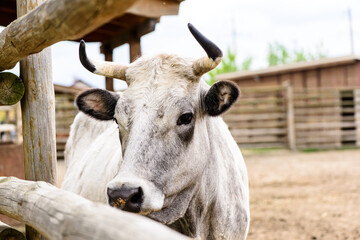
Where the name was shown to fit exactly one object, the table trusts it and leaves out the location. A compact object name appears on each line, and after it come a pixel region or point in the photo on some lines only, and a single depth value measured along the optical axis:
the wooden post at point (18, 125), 7.12
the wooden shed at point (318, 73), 14.78
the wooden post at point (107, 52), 5.66
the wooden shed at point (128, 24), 4.52
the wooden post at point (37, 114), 2.30
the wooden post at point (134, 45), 5.02
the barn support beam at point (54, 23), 1.15
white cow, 2.13
